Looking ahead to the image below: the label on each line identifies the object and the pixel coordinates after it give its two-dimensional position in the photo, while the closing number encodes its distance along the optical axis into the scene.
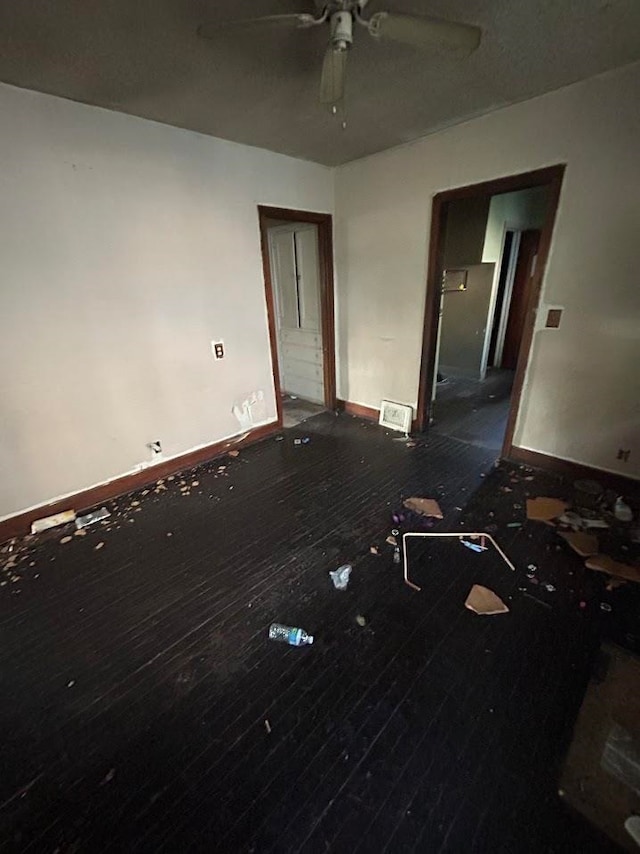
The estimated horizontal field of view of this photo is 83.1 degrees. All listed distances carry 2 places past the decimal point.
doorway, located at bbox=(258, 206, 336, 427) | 3.72
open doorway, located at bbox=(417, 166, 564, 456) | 3.49
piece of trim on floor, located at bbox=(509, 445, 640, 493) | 2.43
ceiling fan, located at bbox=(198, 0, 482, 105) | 1.21
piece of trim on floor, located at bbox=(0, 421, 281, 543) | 2.29
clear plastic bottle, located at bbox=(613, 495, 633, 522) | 2.24
